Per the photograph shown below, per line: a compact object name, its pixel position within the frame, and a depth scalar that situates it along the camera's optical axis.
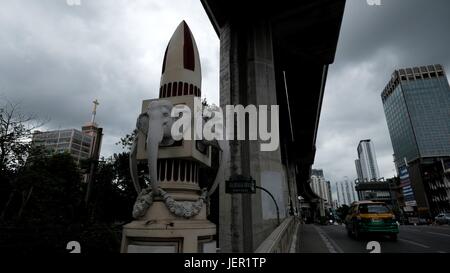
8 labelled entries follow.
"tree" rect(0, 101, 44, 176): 12.38
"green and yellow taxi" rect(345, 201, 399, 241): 10.58
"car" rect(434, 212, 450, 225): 30.11
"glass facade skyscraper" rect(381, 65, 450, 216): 84.19
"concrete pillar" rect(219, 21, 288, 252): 9.75
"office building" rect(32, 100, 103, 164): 91.20
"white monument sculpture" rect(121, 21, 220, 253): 3.06
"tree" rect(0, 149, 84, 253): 7.44
